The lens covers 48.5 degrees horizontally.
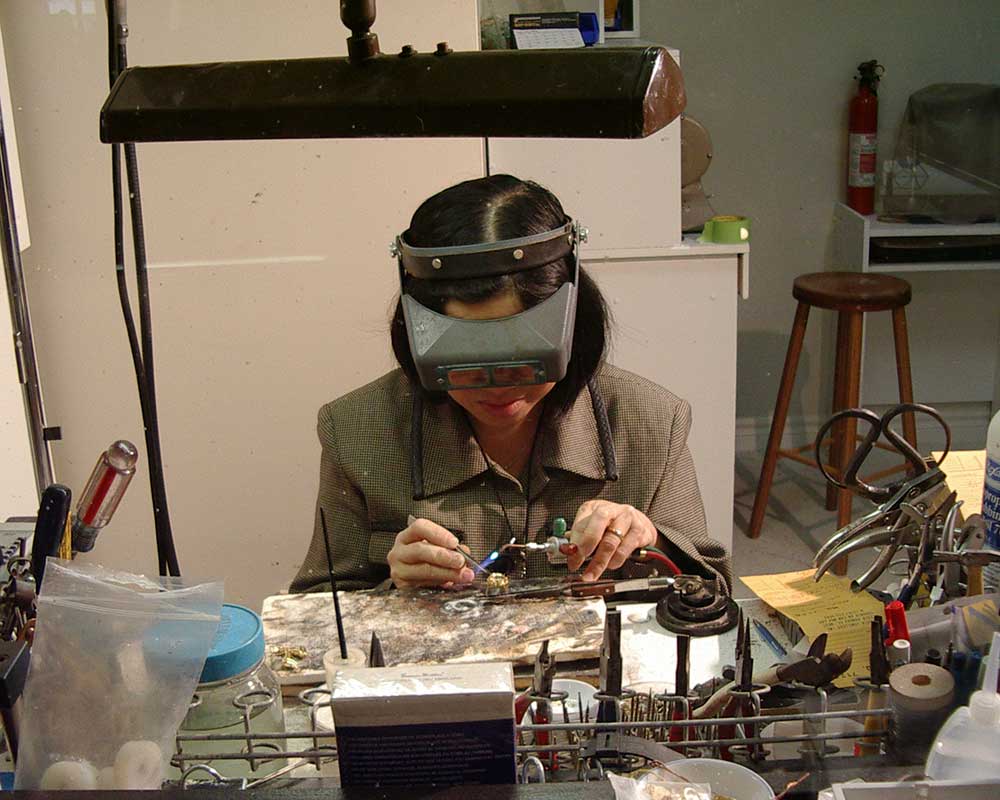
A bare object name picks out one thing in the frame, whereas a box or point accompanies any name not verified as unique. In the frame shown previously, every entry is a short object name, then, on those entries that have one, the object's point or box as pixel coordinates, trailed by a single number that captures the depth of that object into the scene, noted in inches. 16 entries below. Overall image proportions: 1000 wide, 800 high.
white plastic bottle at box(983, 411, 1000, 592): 39.3
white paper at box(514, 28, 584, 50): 98.3
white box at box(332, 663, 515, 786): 27.0
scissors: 42.1
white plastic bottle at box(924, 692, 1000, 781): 27.9
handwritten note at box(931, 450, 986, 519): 49.6
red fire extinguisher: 138.4
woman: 59.3
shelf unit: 129.7
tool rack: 31.0
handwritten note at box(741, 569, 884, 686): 44.9
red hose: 57.6
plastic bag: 29.7
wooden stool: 120.0
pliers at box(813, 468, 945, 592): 40.6
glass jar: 35.4
